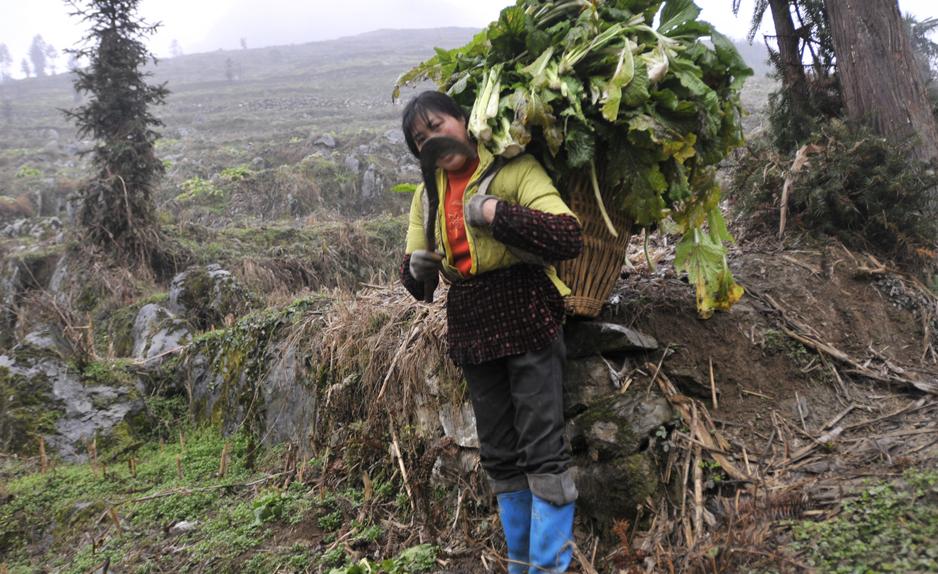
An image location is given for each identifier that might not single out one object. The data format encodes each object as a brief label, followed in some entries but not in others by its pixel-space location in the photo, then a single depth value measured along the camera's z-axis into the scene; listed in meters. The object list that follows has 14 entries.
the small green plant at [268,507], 3.72
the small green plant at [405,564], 2.80
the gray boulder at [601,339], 2.86
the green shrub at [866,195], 3.25
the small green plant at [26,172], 24.06
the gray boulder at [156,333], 7.05
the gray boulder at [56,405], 5.33
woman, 2.26
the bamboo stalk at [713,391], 2.74
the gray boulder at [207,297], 7.75
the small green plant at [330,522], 3.58
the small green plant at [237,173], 16.30
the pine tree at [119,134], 9.89
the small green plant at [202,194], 15.27
